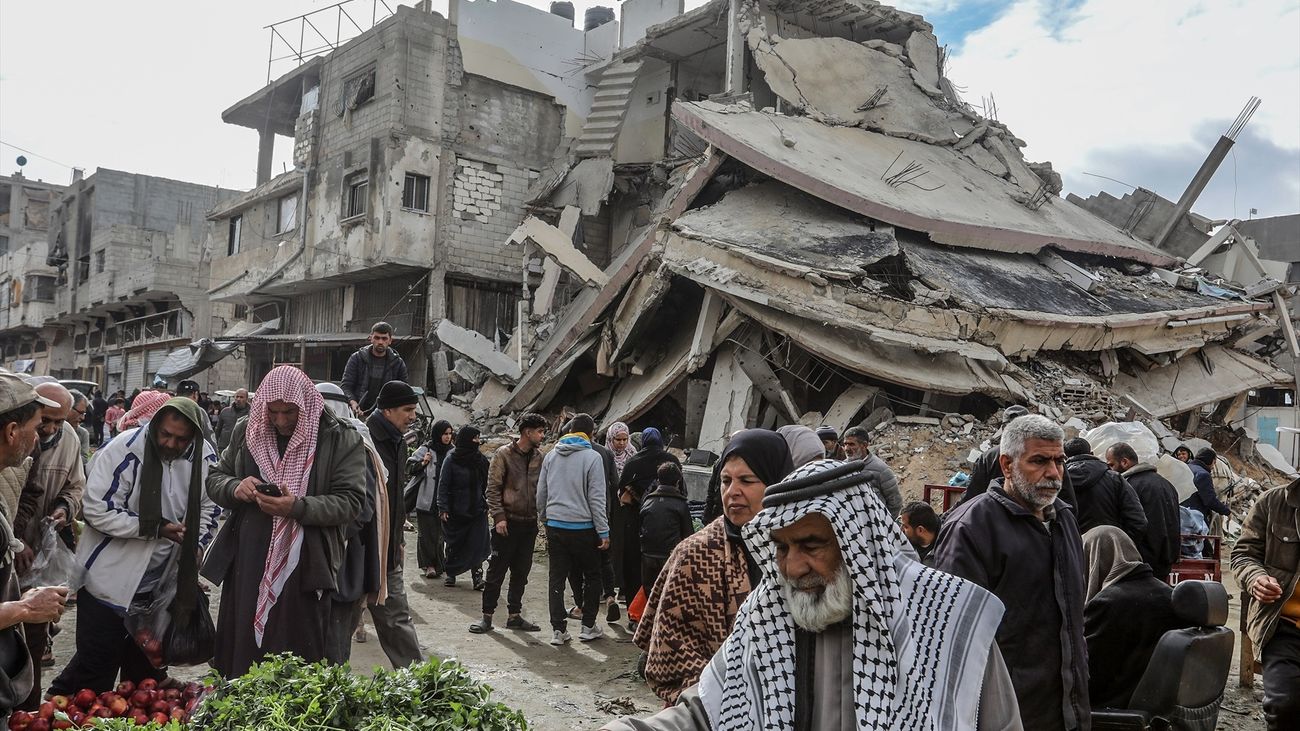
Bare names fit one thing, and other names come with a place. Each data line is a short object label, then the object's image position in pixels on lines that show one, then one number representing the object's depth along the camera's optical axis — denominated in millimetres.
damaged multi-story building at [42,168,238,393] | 31000
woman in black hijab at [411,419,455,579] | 8898
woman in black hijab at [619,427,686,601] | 7570
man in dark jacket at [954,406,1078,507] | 4238
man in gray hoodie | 6918
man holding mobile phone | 3678
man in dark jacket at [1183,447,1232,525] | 8422
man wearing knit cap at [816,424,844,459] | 6812
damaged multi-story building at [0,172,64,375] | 40031
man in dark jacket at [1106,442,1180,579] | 4676
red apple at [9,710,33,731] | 3076
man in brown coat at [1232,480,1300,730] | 3482
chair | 3113
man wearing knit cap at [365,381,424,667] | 5055
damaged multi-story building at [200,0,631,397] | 21016
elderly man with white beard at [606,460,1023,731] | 1793
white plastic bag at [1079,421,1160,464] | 6188
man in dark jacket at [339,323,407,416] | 7227
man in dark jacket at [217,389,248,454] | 10656
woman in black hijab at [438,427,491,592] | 7883
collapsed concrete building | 12000
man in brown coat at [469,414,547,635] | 7047
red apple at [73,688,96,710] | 3488
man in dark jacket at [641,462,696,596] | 6434
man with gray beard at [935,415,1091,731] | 2953
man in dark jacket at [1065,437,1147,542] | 4332
